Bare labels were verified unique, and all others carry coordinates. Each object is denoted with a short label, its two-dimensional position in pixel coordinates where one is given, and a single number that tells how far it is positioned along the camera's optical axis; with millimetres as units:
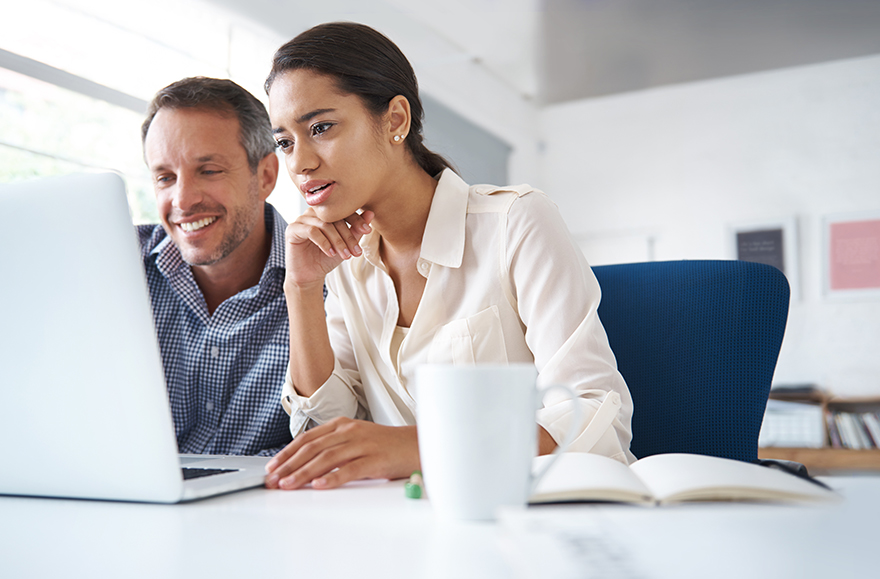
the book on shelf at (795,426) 4102
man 1327
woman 1071
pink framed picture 4531
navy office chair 1100
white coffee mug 455
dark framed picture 4711
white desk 337
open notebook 478
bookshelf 3895
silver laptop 566
